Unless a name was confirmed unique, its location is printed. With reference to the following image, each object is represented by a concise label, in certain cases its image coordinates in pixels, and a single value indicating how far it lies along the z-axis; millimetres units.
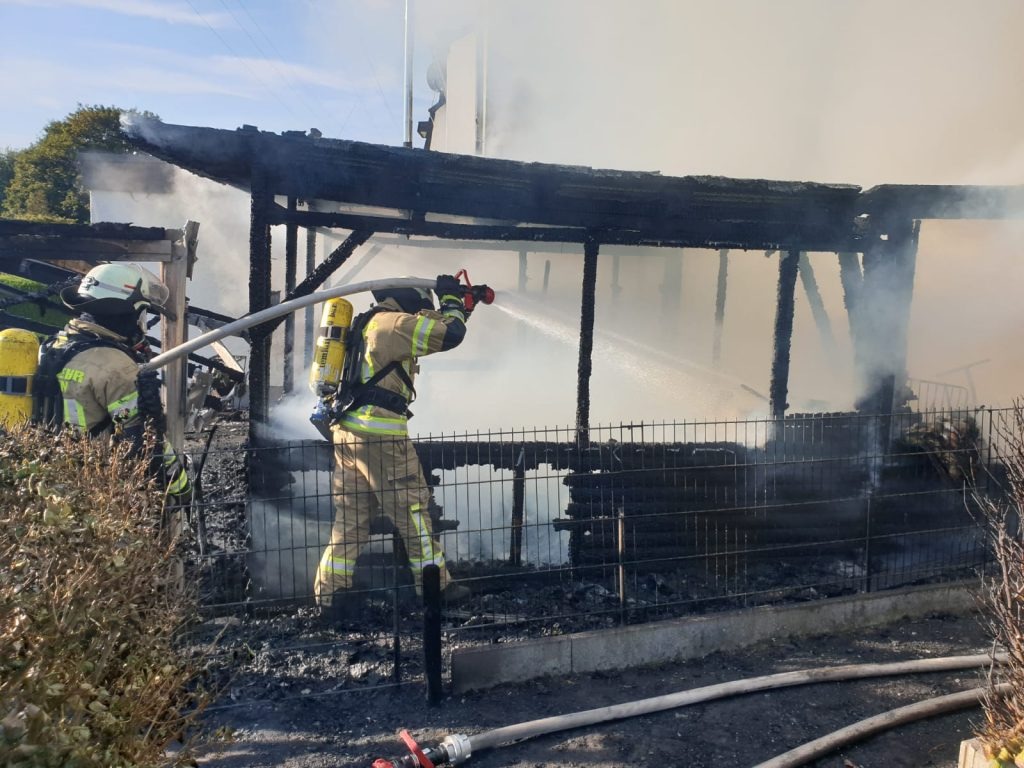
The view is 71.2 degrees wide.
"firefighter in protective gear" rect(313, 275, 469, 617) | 5105
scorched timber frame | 5328
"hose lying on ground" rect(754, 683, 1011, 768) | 3381
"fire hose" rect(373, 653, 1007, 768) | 3393
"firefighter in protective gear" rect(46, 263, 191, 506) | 4352
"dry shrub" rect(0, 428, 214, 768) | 1748
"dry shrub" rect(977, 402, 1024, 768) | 2887
